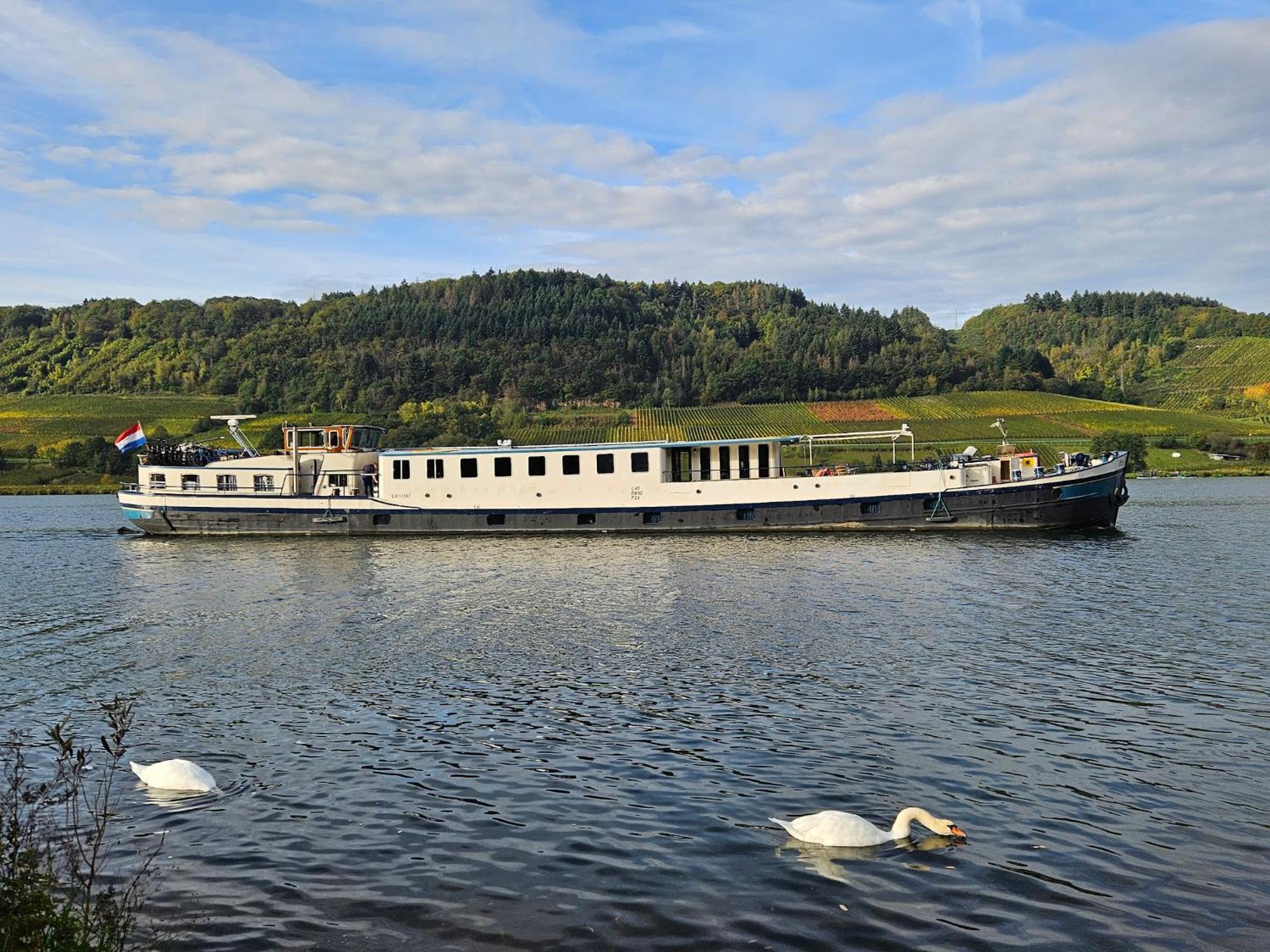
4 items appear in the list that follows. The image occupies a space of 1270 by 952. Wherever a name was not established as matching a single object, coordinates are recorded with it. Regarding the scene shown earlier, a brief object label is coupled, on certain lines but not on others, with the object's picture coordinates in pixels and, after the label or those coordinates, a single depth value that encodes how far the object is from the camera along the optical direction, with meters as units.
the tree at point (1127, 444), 107.88
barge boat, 44.09
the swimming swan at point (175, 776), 12.25
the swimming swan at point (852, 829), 10.25
